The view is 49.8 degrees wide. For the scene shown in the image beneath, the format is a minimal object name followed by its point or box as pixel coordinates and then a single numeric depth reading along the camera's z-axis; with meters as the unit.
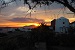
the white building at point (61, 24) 20.37
